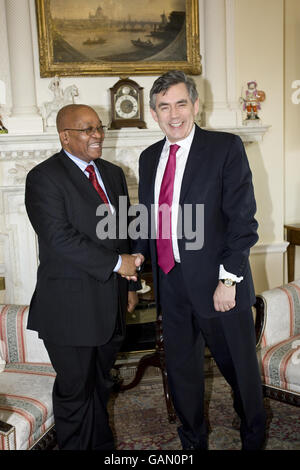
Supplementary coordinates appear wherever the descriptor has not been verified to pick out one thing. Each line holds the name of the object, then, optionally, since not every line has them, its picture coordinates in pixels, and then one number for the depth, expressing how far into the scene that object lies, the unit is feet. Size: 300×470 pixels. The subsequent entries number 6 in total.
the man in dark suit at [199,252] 6.11
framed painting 10.95
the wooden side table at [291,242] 12.80
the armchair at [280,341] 7.39
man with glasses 6.34
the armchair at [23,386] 6.15
